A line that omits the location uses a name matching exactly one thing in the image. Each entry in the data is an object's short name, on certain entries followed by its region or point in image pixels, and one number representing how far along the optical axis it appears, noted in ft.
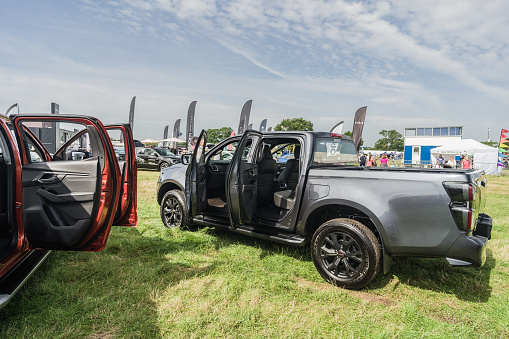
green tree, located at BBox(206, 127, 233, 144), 373.61
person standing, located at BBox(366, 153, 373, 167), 59.10
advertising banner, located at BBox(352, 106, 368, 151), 73.69
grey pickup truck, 9.72
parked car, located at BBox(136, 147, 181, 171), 59.82
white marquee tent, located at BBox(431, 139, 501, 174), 74.85
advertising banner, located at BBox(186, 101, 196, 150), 101.09
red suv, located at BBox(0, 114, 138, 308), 9.12
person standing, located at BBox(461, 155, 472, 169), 54.34
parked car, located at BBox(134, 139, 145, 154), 102.04
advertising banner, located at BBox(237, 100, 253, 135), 99.14
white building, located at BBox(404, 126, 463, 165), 136.26
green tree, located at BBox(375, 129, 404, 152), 363.35
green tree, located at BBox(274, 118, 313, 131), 236.61
